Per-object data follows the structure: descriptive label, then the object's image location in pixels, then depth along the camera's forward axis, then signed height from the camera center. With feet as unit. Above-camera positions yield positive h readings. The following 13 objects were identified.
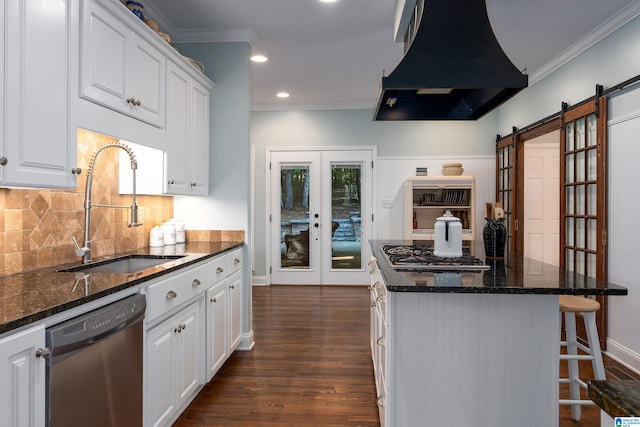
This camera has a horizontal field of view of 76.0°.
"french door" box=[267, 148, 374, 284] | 20.21 -0.10
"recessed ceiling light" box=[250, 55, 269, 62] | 13.70 +5.28
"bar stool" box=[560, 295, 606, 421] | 7.18 -2.38
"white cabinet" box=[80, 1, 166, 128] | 6.35 +2.59
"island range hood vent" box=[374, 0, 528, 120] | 7.23 +2.86
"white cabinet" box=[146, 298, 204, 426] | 6.43 -2.63
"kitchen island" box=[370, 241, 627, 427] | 5.89 -2.05
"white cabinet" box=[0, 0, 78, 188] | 4.88 +1.56
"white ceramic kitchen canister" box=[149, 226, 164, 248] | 10.36 -0.60
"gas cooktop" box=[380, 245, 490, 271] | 6.77 -0.82
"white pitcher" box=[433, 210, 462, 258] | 7.55 -0.40
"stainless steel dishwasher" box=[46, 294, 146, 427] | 4.35 -1.87
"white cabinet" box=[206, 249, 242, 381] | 8.97 -2.31
